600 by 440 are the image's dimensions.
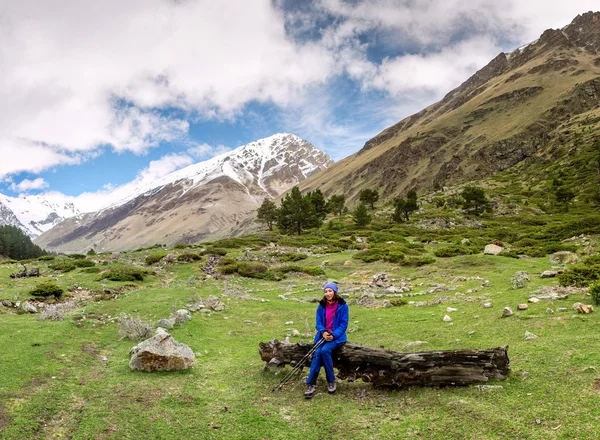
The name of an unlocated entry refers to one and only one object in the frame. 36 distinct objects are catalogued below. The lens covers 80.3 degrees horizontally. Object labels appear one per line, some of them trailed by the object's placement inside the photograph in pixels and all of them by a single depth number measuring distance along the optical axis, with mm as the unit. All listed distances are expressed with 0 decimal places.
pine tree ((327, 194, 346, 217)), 92994
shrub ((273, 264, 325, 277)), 29509
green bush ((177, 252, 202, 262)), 36916
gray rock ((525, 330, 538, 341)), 9990
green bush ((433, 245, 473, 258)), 29639
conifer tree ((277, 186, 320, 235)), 63594
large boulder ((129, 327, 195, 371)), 9969
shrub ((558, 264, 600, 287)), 13853
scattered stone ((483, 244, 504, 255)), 27734
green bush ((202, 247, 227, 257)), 40347
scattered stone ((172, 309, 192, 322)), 15441
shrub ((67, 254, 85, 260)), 48438
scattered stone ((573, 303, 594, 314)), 10838
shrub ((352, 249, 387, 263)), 31594
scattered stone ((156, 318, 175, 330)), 14414
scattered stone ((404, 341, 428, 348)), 11180
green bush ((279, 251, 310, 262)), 36844
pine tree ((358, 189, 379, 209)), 92312
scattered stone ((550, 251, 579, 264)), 21297
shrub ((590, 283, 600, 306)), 11312
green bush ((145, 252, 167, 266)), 37103
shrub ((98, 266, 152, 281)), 25484
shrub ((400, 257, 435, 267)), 27880
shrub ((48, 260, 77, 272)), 31517
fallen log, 7902
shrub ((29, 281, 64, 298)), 19062
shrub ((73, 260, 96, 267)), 33131
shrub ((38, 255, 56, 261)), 43128
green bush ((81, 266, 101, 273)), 29127
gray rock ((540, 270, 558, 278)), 17188
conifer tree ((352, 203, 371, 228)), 63688
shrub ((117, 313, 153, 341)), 13141
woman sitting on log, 8813
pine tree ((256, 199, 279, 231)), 79606
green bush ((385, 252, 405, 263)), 29966
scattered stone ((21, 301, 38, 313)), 16375
